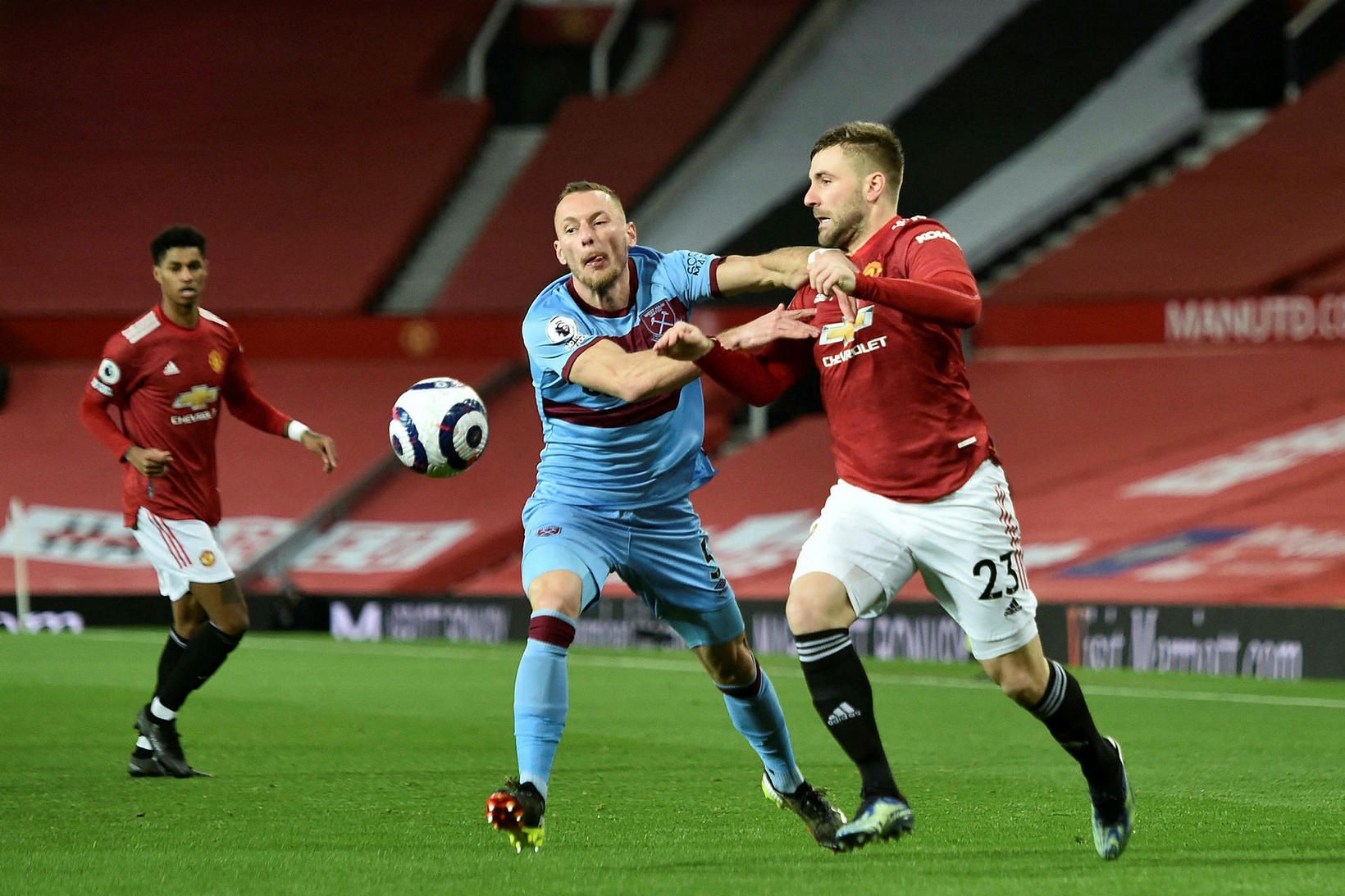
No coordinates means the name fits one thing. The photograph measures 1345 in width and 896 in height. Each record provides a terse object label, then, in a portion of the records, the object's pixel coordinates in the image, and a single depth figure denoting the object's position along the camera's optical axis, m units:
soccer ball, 13.35
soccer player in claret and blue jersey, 11.58
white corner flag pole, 38.09
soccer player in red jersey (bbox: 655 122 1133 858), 10.87
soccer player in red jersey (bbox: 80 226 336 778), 16.47
